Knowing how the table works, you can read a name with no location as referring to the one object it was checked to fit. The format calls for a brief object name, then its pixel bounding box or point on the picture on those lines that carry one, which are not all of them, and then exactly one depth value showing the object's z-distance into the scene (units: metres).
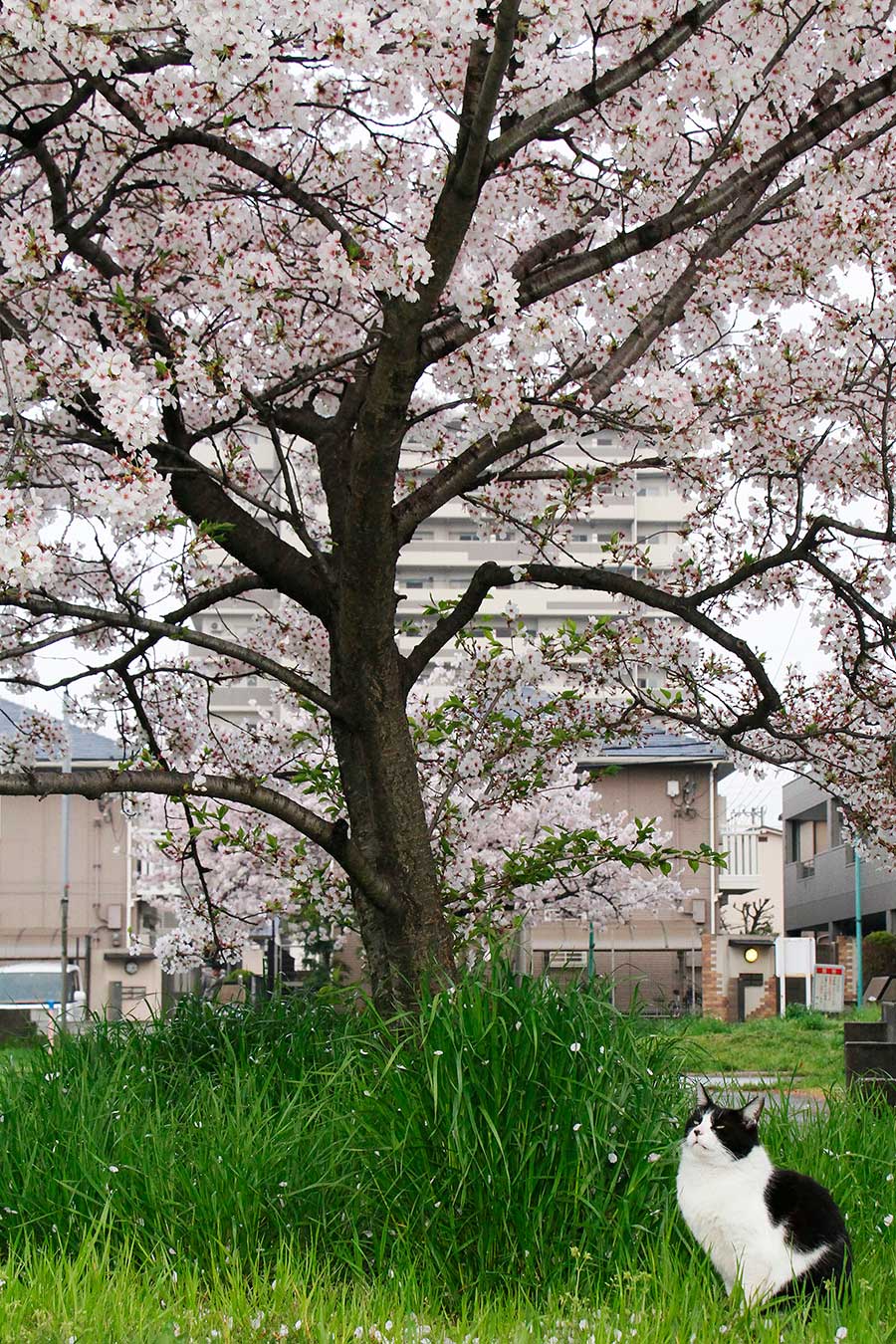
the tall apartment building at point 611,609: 30.61
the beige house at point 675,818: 30.31
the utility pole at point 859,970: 31.41
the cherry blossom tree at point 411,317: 5.55
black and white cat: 4.29
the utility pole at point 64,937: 24.15
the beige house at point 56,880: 36.75
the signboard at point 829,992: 27.39
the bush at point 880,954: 32.69
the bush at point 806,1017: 22.33
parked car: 29.55
